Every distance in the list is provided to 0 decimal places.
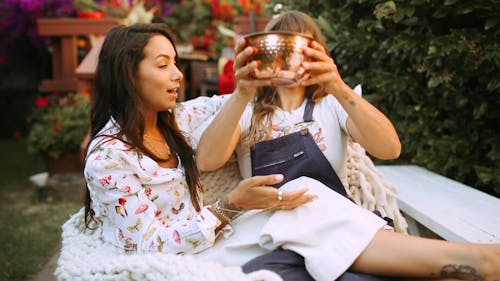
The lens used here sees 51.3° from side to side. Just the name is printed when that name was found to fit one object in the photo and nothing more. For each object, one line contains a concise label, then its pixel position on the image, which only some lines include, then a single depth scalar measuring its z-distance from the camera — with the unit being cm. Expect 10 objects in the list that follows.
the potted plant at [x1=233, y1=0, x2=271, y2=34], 429
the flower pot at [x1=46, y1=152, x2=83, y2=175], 460
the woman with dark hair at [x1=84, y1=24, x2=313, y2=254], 152
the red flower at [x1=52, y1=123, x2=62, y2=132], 447
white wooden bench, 170
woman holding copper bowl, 141
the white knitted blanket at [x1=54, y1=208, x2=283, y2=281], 133
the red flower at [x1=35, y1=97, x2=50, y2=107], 483
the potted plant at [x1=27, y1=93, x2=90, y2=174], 448
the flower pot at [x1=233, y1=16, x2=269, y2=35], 432
